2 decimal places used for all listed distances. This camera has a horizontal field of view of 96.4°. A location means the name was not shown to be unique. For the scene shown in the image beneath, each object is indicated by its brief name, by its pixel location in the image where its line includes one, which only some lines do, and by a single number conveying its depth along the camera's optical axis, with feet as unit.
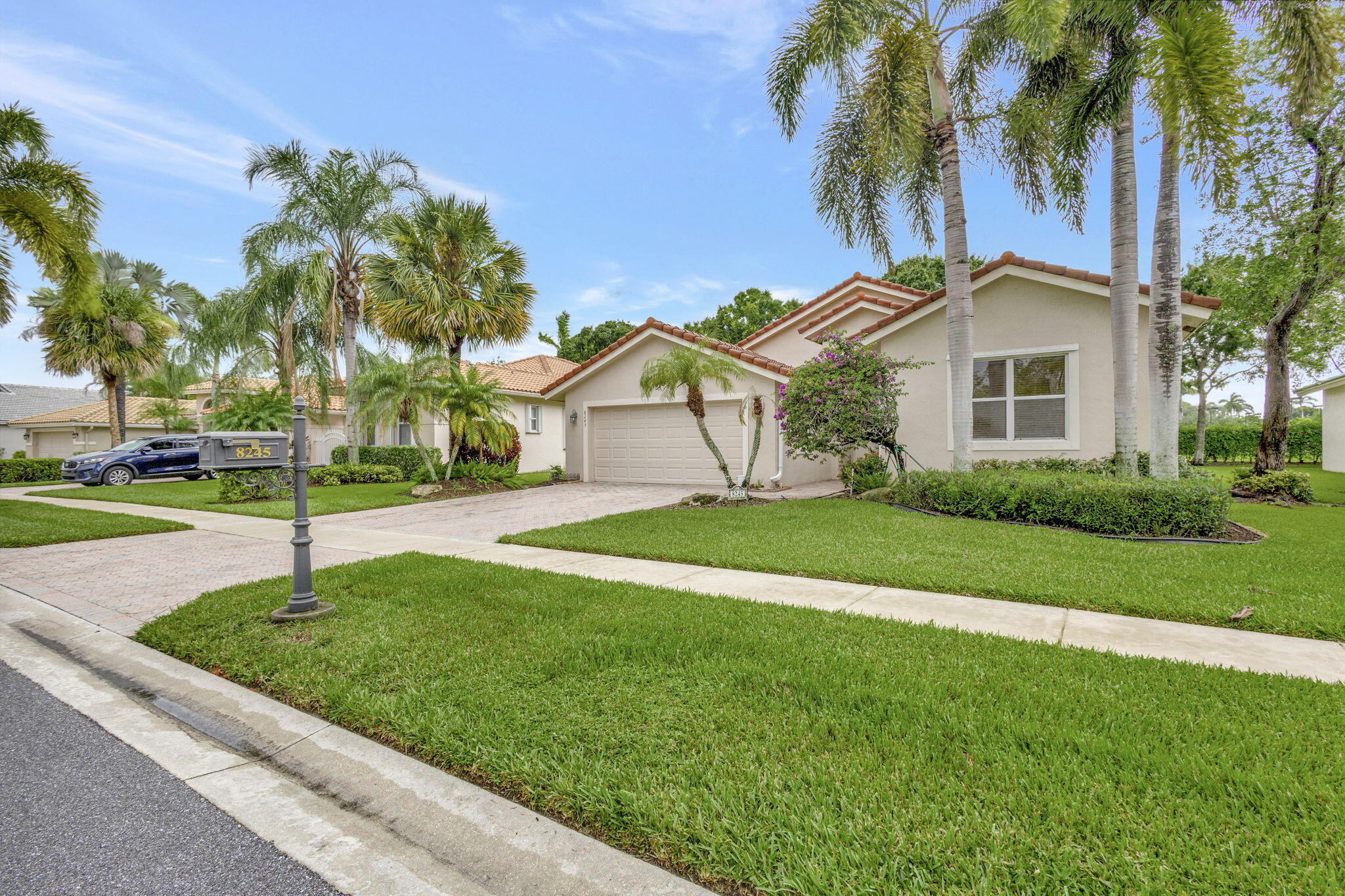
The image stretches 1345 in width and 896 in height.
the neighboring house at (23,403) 117.60
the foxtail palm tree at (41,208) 36.50
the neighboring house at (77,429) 98.76
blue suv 62.13
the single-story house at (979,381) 36.52
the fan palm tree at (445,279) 49.60
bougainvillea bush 35.55
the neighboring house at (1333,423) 64.18
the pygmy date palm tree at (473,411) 46.34
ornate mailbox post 14.97
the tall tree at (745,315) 124.57
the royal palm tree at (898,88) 32.96
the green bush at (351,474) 58.80
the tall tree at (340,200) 56.34
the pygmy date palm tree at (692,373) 35.27
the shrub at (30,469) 72.64
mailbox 15.66
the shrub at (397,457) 68.39
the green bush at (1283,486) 36.09
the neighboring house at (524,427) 72.84
